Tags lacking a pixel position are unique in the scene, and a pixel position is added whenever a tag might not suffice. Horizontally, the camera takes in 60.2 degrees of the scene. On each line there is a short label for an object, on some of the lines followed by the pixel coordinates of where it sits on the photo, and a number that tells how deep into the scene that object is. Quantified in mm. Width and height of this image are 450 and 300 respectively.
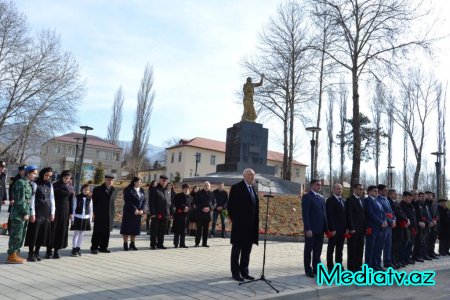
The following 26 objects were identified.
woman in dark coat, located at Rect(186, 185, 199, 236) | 12577
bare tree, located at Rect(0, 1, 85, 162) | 23969
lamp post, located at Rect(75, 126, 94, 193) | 22500
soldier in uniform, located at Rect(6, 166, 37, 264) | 7027
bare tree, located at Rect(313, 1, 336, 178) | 20344
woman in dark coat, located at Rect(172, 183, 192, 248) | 10773
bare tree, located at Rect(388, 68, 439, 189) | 37375
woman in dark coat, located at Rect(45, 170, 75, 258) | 8008
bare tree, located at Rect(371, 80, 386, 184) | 44625
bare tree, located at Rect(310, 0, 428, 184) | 19734
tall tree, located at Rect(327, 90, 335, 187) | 47228
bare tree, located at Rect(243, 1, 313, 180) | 30328
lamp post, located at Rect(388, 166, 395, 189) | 45191
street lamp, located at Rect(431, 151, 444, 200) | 25312
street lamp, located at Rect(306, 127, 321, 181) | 21297
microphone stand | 6132
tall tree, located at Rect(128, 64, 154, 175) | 45500
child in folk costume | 8464
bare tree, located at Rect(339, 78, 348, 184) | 44775
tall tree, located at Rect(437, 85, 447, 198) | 42325
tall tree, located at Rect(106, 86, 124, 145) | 64062
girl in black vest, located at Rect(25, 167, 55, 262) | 7441
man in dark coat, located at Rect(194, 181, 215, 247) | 11211
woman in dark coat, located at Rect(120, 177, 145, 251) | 9641
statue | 27453
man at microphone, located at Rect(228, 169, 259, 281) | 6836
